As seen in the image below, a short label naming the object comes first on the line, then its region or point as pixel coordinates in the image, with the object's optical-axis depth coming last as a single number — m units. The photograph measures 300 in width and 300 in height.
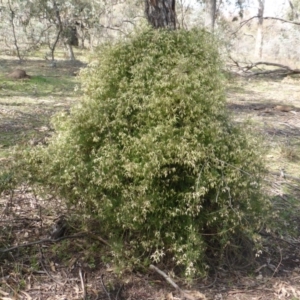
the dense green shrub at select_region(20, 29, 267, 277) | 2.81
